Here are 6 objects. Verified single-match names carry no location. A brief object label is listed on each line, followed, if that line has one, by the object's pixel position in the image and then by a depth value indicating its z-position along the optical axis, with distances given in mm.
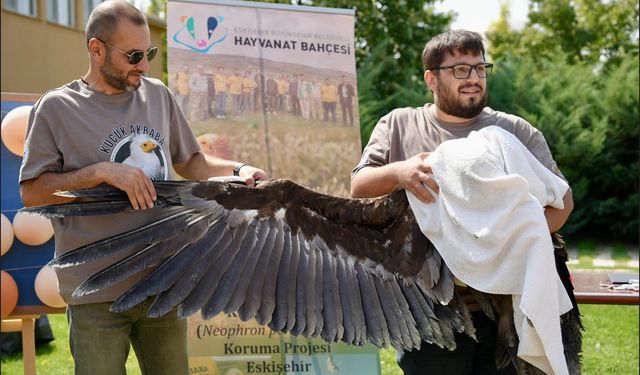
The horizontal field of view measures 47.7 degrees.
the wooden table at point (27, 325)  3715
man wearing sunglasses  2322
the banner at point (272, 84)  3910
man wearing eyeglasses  2580
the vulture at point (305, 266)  2338
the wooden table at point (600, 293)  3430
